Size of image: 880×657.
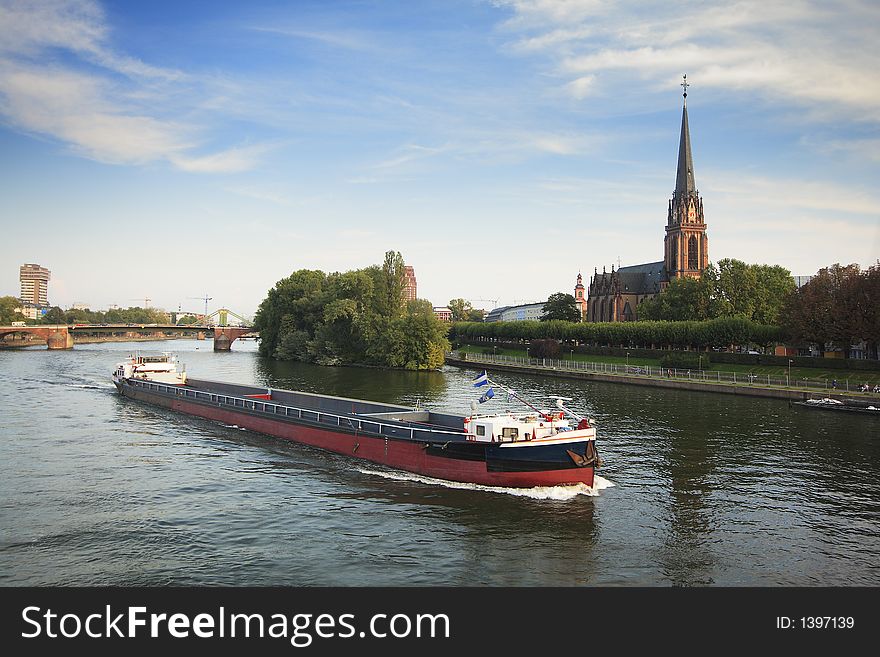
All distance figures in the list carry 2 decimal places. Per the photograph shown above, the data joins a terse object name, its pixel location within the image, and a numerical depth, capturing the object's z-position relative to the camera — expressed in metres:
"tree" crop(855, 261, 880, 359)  73.56
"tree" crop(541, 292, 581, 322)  184.50
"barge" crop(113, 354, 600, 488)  31.11
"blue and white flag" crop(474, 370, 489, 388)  32.92
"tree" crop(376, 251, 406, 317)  119.44
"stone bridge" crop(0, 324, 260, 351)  159.88
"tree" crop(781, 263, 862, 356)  76.69
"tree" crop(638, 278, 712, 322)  118.56
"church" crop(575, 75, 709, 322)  165.75
